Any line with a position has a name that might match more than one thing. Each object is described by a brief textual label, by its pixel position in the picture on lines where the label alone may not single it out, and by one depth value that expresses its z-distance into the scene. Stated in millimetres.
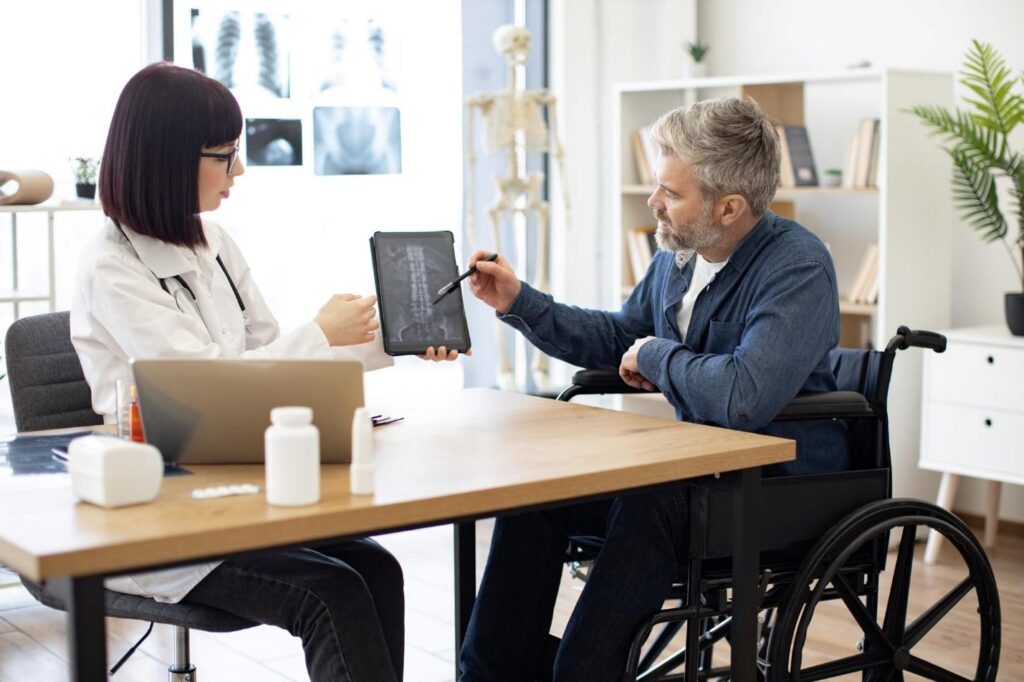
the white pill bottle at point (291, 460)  1500
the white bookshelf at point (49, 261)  3557
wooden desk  1366
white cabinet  3756
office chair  2148
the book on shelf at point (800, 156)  4414
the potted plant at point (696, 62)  4887
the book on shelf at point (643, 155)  4738
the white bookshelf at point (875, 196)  4016
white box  1487
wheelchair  2062
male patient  2086
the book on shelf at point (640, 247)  4762
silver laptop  1672
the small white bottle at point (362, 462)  1569
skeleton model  4605
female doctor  1886
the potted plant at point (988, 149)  3807
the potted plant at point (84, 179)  3748
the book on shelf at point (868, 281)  4219
